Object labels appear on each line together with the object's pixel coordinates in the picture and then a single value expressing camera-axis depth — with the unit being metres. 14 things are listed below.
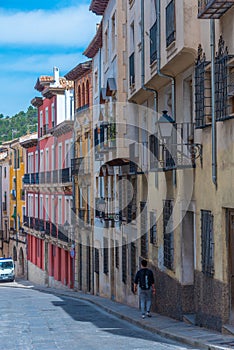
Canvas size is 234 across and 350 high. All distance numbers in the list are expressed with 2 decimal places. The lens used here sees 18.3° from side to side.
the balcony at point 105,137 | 28.17
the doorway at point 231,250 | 14.53
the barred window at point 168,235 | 19.84
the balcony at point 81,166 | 40.84
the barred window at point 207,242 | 15.63
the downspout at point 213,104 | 14.74
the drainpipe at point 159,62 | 19.02
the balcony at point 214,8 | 13.09
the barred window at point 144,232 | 24.55
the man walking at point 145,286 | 20.05
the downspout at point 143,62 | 22.39
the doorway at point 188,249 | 18.48
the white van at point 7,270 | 56.78
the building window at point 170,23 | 17.08
